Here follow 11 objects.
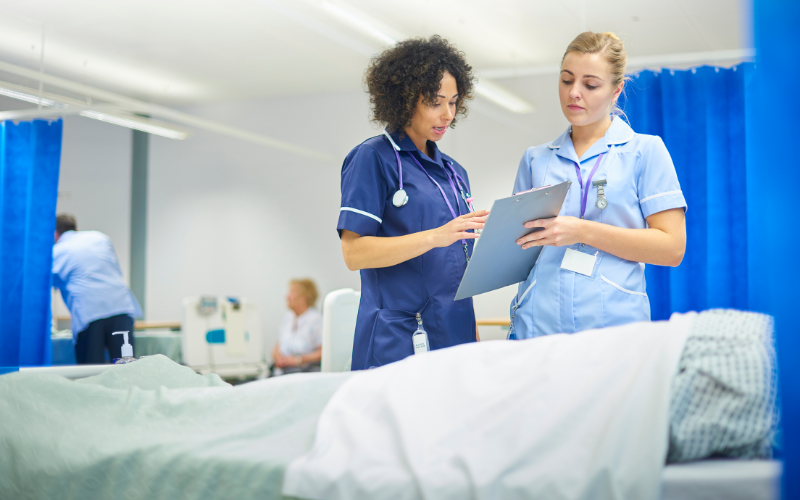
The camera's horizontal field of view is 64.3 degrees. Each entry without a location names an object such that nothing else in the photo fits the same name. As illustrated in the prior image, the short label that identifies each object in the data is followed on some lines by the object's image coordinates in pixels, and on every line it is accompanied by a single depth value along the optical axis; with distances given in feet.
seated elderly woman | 18.69
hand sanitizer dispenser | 7.42
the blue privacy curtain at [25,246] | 14.47
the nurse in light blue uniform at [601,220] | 4.97
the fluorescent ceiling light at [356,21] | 14.14
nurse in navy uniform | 5.36
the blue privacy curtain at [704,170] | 14.28
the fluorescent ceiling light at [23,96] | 16.93
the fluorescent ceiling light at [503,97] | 17.98
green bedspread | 3.75
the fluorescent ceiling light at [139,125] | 19.44
